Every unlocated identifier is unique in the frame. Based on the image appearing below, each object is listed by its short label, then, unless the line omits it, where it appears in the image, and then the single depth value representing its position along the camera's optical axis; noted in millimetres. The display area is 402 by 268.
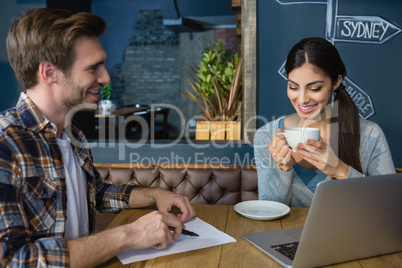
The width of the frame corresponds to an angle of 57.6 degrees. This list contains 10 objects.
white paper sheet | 1046
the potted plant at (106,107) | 6196
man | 932
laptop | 890
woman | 1761
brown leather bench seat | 2277
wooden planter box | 2553
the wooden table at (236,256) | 1001
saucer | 1354
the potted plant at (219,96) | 2582
